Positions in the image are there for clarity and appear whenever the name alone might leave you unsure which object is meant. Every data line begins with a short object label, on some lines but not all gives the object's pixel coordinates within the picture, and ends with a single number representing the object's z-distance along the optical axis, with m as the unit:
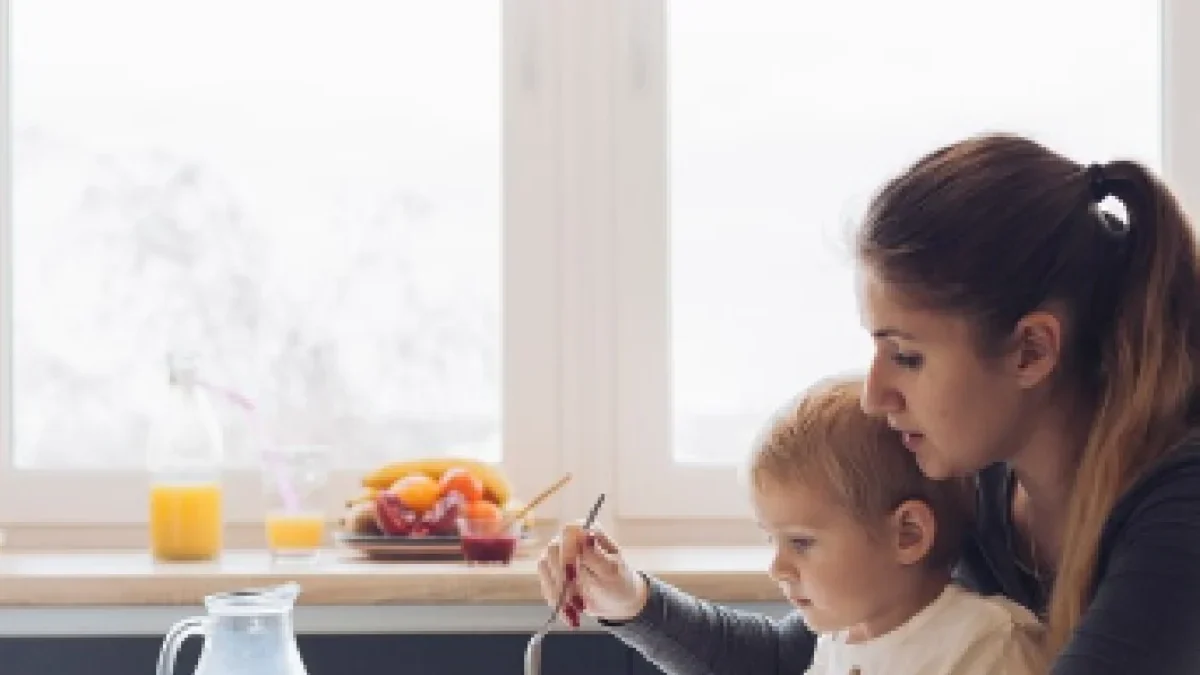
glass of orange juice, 2.47
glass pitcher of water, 1.53
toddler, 1.59
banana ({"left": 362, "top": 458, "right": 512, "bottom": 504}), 2.49
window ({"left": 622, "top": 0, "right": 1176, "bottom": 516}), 2.68
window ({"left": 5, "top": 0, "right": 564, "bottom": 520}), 2.69
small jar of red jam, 2.32
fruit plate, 2.38
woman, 1.46
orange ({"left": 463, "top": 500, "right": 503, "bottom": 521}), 2.32
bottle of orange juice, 2.42
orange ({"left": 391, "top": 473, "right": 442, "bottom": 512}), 2.41
